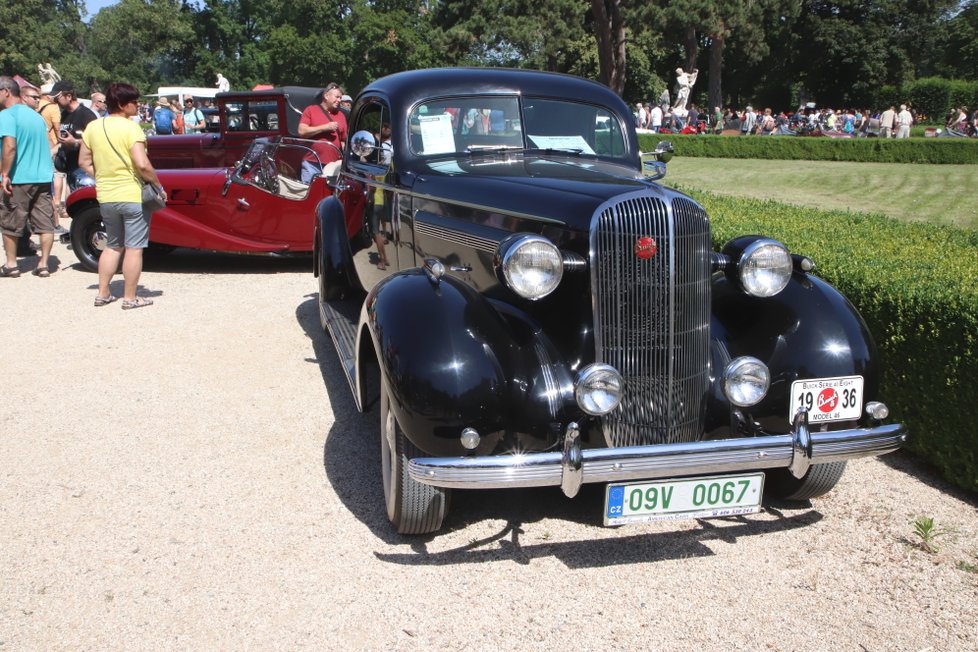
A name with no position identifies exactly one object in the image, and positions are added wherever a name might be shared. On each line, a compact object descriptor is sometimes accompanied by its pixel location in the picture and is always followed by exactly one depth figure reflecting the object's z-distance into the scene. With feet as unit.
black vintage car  10.01
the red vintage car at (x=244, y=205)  28.45
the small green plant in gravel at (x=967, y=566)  11.03
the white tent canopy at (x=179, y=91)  134.96
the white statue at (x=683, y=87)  100.01
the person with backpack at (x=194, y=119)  55.11
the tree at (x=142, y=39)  235.40
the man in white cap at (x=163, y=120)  53.06
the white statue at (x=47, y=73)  59.41
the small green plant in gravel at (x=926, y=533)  11.62
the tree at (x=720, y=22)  88.43
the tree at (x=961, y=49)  181.88
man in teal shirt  26.30
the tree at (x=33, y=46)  216.74
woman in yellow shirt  22.52
